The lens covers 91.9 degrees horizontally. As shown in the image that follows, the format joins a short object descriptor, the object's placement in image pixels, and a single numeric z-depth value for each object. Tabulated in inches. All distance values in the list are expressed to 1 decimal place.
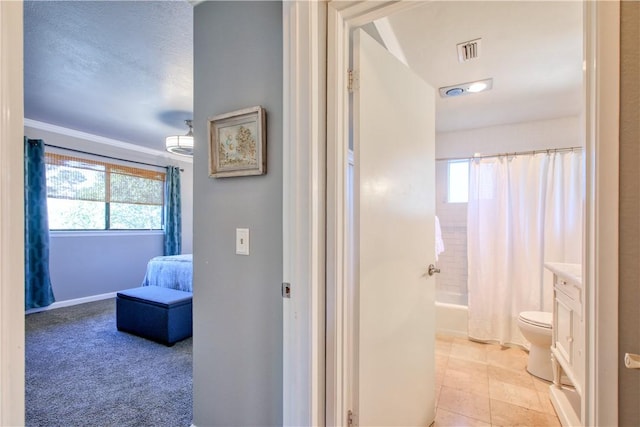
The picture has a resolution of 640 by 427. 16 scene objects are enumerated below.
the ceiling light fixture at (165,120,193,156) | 126.2
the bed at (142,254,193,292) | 133.9
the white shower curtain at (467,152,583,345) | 109.7
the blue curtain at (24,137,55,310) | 141.3
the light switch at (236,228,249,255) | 52.5
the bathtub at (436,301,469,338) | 125.3
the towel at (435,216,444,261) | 115.7
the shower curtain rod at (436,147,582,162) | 112.0
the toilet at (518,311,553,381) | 88.8
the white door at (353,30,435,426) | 49.2
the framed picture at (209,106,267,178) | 50.6
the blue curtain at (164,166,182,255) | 204.8
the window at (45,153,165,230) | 156.7
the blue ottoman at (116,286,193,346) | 111.1
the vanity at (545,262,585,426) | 64.5
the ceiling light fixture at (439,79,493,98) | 88.5
